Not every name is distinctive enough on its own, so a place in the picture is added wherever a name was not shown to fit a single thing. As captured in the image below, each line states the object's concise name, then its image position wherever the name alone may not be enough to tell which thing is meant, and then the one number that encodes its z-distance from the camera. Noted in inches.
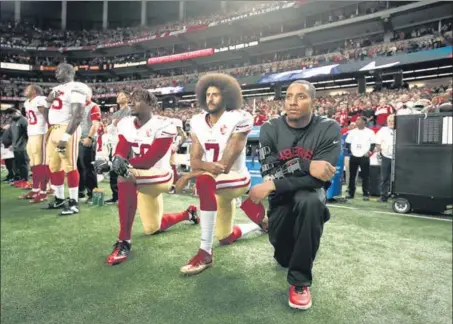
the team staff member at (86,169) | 144.0
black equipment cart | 123.6
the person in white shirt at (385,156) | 172.2
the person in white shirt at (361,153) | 177.5
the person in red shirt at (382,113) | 191.6
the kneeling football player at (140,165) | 57.6
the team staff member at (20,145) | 133.7
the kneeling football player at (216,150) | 48.4
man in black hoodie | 44.9
